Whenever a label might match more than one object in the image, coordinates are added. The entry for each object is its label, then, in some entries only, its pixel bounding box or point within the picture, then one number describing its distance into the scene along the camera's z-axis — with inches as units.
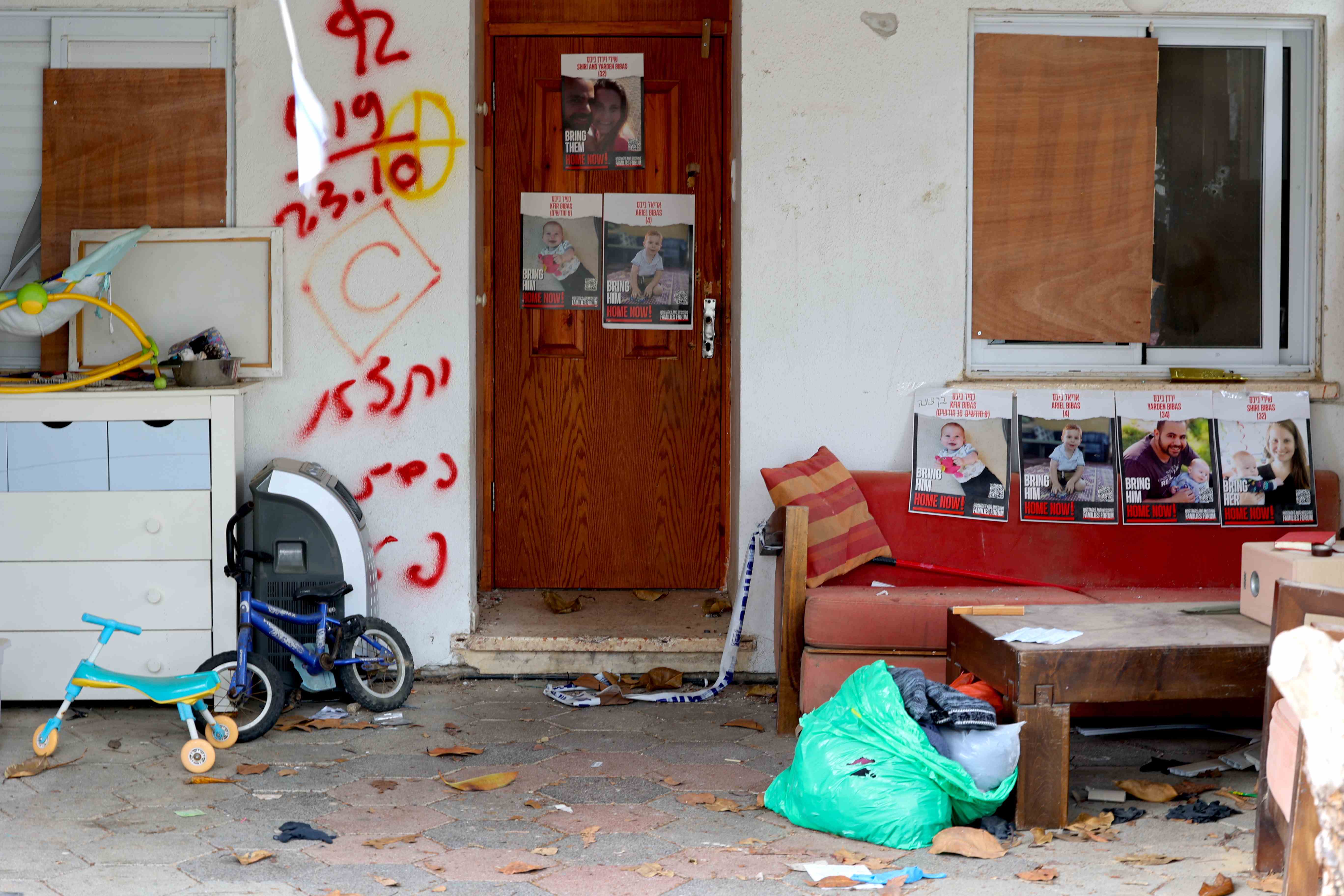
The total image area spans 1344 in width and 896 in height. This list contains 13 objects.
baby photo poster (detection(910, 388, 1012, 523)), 169.0
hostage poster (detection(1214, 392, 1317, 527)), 168.7
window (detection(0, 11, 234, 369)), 171.8
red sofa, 159.3
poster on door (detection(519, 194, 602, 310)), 200.4
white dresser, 156.3
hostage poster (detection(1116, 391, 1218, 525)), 169.2
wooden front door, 199.8
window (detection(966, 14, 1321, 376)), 174.7
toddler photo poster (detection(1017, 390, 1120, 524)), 169.2
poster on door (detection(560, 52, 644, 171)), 199.0
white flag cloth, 168.1
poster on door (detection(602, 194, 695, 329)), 200.2
